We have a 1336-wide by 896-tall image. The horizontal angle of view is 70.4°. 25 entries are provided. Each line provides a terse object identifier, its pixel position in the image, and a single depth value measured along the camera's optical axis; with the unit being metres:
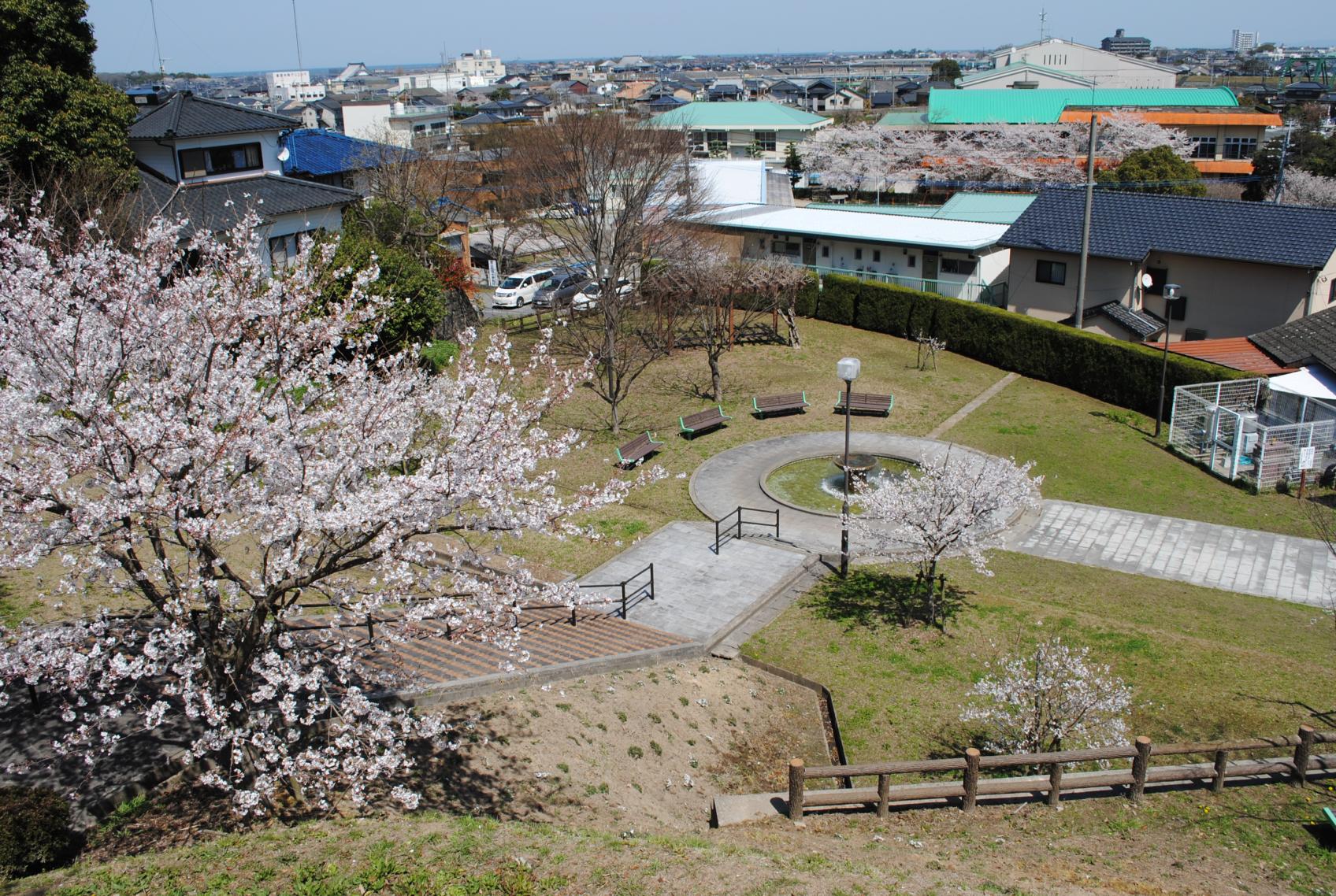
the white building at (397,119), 77.22
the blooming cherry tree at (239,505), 8.55
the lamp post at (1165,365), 23.75
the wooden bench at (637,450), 22.01
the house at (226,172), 28.22
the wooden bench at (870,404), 25.08
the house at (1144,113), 65.75
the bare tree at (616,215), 26.84
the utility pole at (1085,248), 28.14
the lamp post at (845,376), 16.28
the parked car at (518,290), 35.84
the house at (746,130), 80.06
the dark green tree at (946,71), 143.12
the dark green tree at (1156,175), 51.09
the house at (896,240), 34.44
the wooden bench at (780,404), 25.31
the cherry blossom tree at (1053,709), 11.61
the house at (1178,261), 26.84
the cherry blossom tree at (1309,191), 50.40
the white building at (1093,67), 95.38
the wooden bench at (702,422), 24.22
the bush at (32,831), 8.16
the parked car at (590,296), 32.88
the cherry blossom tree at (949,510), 15.29
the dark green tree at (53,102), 22.27
